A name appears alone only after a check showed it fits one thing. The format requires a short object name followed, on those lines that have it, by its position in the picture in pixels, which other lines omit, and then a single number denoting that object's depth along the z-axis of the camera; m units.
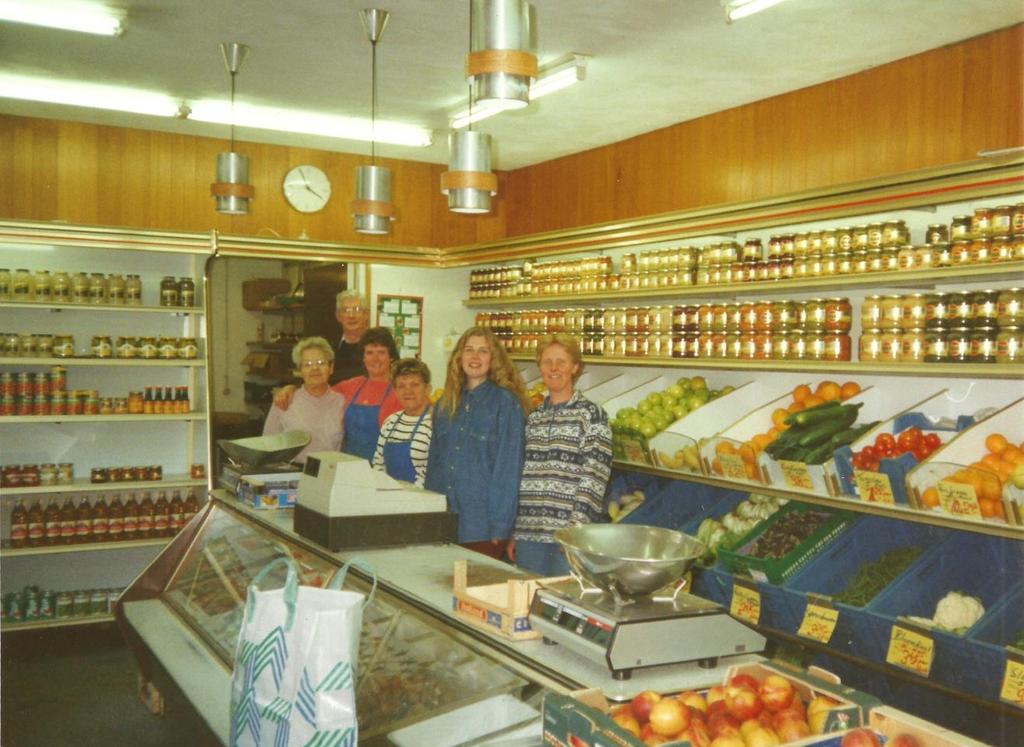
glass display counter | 2.24
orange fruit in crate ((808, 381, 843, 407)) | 4.76
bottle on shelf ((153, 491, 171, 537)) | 6.60
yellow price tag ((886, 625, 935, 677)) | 3.51
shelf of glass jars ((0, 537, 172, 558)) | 6.15
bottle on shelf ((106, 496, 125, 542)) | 6.47
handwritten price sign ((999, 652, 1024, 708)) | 3.18
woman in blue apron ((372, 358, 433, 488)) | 4.93
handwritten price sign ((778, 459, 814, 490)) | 4.32
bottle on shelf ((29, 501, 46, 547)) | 6.26
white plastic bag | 2.23
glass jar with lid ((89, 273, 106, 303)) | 6.42
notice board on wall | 7.48
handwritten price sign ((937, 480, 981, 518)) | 3.62
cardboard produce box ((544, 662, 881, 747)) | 1.68
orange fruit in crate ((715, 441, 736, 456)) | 4.71
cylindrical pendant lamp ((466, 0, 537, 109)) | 2.82
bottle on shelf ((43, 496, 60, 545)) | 6.31
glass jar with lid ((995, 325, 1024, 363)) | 3.73
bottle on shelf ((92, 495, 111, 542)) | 6.43
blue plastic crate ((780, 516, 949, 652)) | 4.06
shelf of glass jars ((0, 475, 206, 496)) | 6.18
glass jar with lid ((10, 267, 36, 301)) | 6.18
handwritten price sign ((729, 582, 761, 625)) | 4.25
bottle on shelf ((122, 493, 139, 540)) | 6.52
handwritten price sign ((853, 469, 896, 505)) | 3.95
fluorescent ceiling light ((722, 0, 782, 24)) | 3.87
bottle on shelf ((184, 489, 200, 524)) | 6.71
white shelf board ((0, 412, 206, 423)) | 6.12
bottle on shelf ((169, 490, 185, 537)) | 6.64
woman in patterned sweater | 4.45
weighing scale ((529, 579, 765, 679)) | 2.06
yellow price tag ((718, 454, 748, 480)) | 4.66
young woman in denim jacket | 4.41
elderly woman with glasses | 5.86
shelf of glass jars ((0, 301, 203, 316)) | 6.17
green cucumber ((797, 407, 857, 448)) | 4.39
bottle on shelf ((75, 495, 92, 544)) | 6.39
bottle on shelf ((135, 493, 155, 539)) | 6.55
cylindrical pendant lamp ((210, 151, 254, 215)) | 5.27
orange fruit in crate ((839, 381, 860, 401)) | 4.73
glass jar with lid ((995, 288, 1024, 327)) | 3.69
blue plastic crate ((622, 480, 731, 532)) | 5.36
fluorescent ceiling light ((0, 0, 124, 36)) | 4.29
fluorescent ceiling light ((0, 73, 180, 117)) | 5.74
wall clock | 7.66
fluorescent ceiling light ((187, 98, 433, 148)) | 6.21
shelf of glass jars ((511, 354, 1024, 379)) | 3.80
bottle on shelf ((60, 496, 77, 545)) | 6.35
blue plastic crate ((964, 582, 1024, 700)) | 3.32
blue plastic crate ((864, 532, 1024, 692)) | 3.71
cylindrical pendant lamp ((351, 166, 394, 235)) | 4.84
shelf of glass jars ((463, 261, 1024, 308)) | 3.88
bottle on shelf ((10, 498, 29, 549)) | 6.22
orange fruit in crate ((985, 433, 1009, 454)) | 3.84
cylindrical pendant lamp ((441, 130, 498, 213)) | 3.92
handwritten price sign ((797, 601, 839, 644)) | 3.86
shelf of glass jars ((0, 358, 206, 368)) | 6.20
